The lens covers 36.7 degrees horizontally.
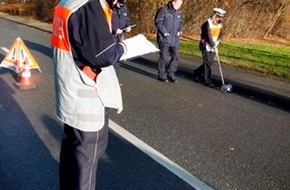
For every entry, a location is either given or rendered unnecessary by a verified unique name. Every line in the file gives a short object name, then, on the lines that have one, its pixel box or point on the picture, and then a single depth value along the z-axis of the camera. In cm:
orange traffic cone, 856
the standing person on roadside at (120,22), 891
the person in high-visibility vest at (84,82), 270
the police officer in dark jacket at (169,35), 944
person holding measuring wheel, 914
